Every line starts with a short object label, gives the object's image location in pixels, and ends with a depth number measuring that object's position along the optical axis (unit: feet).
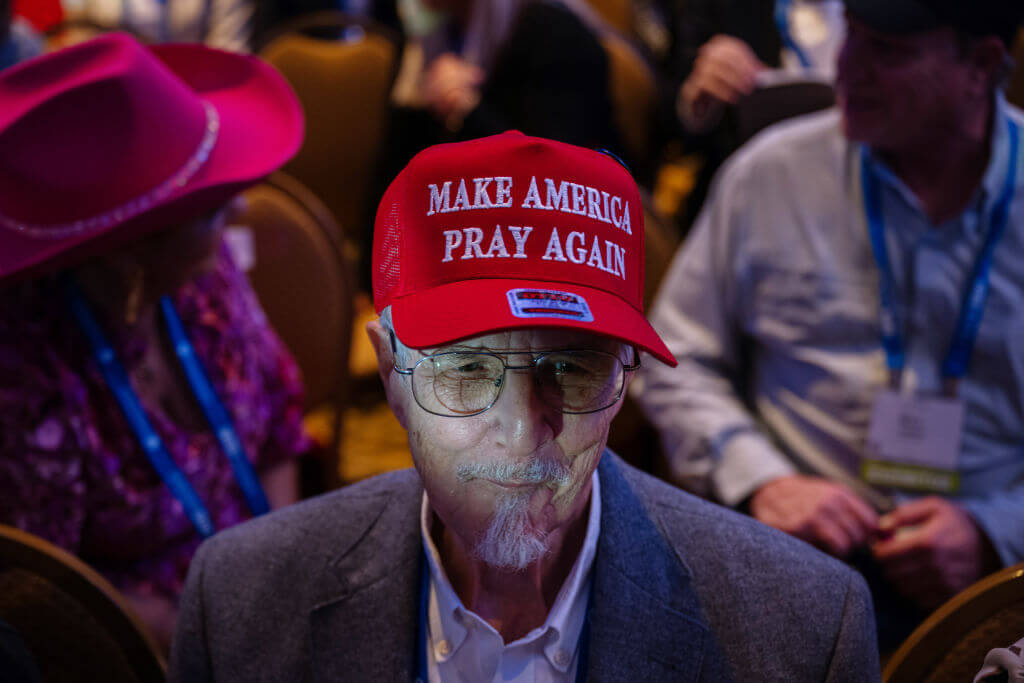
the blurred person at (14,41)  9.87
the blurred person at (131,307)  4.37
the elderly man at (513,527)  2.53
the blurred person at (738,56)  7.81
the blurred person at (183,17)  13.84
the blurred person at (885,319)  5.08
